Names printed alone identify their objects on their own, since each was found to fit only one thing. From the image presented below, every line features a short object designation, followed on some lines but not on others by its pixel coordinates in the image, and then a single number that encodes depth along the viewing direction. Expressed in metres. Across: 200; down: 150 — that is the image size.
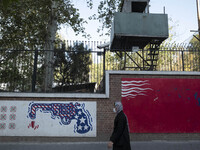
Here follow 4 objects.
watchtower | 10.20
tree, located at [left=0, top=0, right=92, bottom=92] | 11.00
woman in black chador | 4.46
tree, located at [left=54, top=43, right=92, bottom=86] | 8.72
